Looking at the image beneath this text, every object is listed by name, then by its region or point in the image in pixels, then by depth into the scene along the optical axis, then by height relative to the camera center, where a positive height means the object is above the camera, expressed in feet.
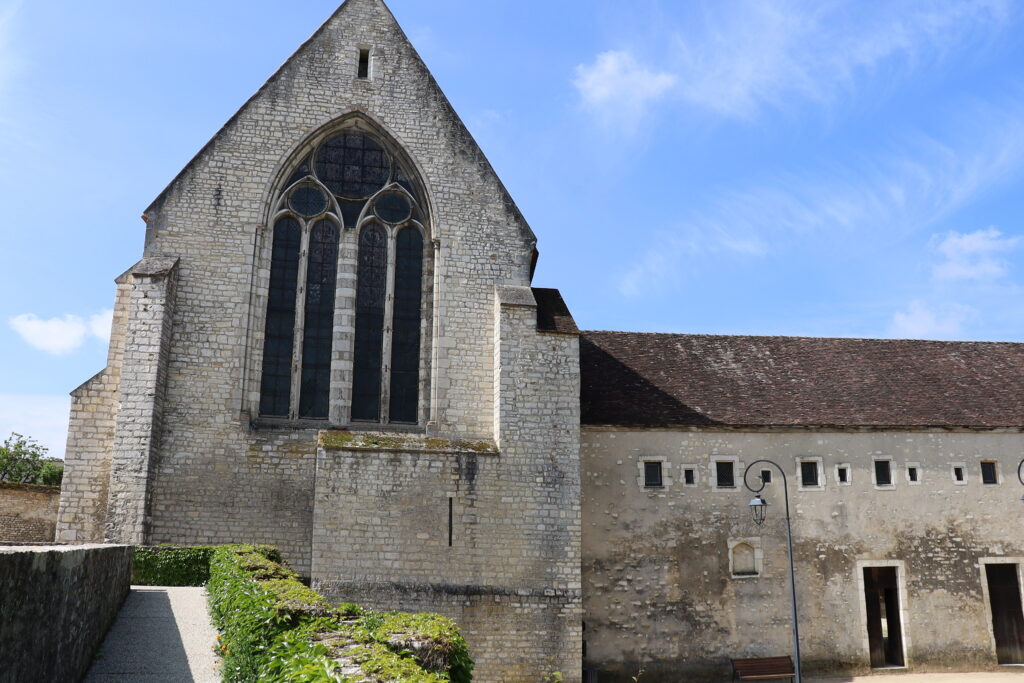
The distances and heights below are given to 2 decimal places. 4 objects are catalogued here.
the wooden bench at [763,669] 55.67 -7.93
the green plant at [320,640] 16.15 -2.29
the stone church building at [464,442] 51.49 +6.84
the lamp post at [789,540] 43.14 +0.42
